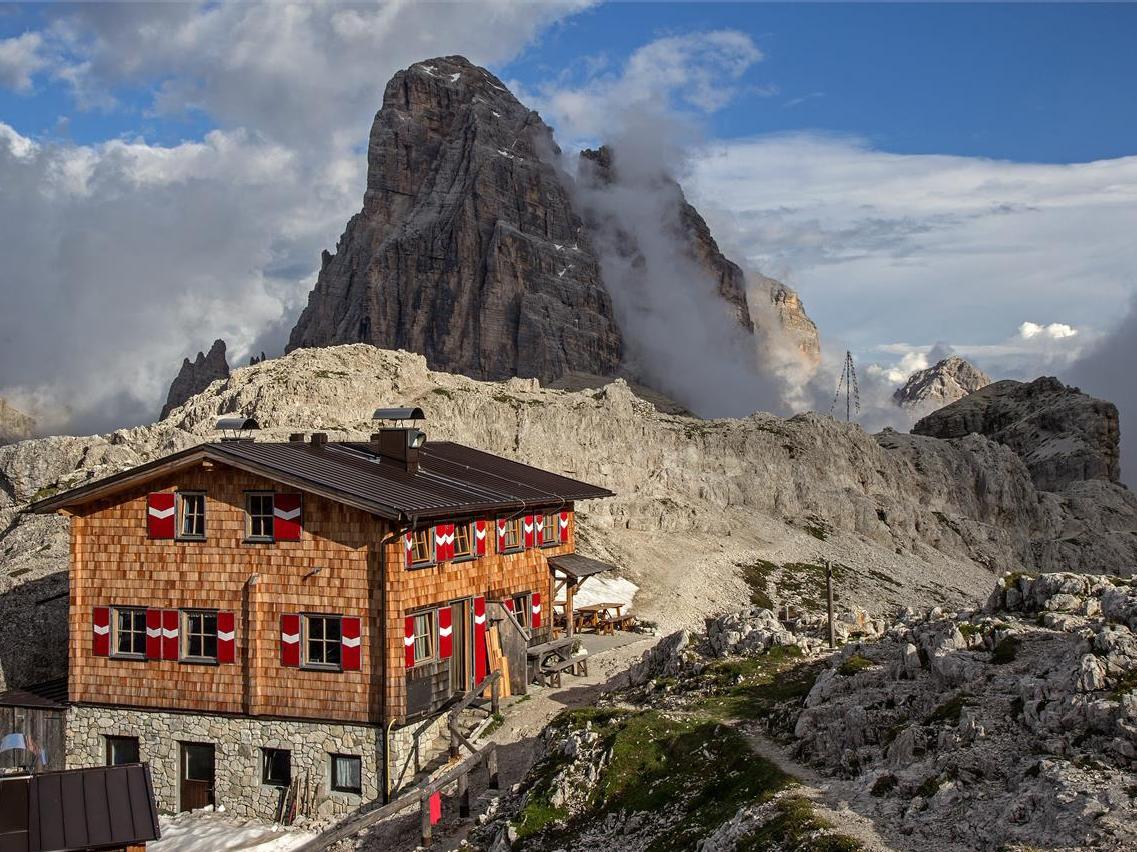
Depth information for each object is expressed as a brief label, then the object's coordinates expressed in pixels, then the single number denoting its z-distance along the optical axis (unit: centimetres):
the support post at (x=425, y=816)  2684
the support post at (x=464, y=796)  2859
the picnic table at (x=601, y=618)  5225
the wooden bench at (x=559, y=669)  3819
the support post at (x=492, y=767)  2991
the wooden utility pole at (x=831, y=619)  3490
